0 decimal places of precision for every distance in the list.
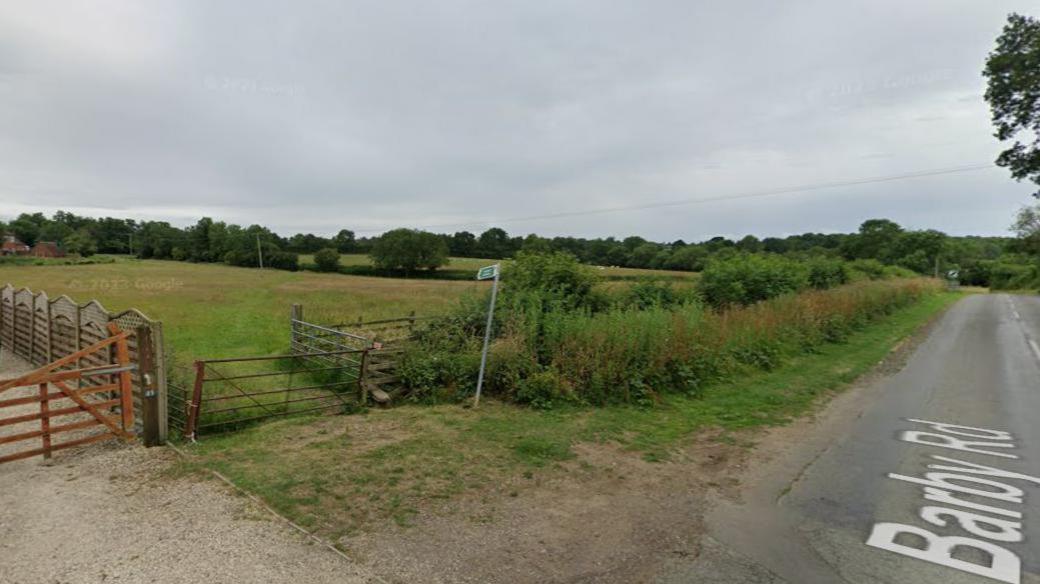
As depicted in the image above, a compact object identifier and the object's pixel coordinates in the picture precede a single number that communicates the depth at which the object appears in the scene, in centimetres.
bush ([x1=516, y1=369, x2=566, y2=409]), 794
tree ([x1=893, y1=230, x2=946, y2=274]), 6644
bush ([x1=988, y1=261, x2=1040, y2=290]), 5918
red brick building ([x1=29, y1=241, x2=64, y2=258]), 9397
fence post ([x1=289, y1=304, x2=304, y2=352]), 1327
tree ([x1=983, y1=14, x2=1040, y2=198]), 1952
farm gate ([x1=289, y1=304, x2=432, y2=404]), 801
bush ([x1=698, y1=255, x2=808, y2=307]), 1598
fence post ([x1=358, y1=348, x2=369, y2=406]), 782
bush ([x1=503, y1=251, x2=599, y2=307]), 1195
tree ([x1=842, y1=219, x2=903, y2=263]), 7444
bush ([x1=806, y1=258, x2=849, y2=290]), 2406
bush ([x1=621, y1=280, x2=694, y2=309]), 1333
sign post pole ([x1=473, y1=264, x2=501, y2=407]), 764
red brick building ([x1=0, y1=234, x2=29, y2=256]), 10088
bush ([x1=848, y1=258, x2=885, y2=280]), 3152
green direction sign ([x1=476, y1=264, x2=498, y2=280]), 771
